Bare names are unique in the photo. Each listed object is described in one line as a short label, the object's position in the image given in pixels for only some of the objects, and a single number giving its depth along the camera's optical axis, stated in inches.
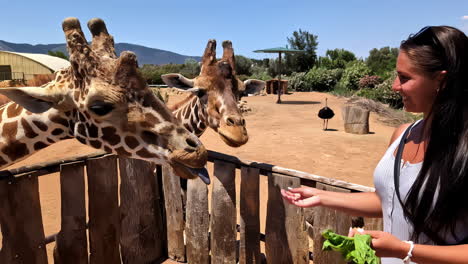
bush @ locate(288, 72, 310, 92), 1217.4
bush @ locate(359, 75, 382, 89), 1021.2
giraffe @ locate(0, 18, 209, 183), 74.8
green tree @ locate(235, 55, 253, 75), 1635.5
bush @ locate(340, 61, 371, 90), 1102.3
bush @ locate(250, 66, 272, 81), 1433.9
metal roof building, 1284.4
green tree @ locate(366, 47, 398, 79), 1701.5
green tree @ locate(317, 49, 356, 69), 1429.6
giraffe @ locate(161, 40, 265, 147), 142.6
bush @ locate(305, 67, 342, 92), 1206.0
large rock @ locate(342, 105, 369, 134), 446.6
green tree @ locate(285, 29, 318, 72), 1509.6
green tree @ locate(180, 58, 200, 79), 1713.8
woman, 49.6
